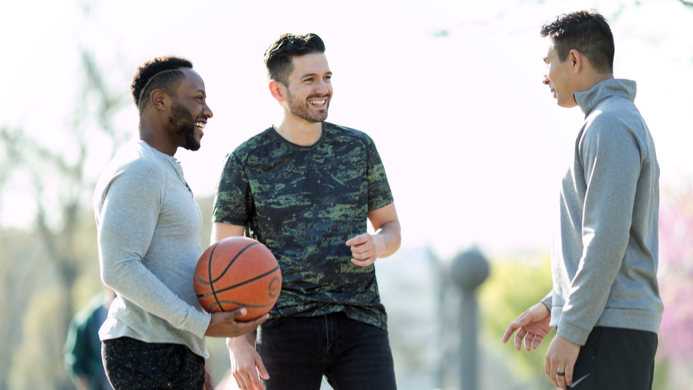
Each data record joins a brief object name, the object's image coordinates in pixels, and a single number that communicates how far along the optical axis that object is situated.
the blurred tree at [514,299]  29.75
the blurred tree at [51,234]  19.14
